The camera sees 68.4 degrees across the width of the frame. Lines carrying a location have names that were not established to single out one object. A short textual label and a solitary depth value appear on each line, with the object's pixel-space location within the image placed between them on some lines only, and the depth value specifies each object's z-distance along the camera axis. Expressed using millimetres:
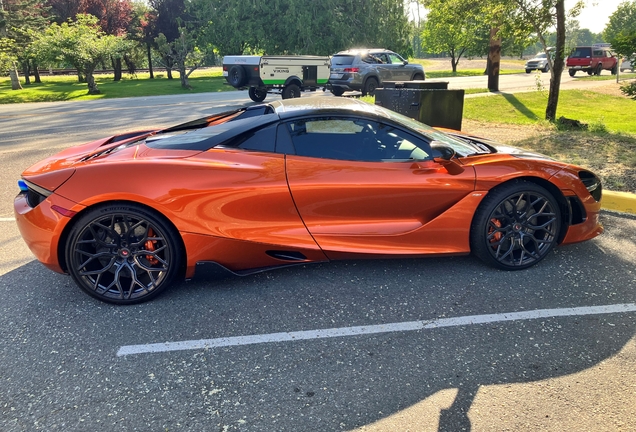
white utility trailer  16078
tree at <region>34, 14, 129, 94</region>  22422
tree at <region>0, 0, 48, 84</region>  25062
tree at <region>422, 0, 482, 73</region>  11418
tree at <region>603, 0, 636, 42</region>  58600
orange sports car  3287
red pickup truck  33969
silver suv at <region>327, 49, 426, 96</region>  17344
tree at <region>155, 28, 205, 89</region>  26891
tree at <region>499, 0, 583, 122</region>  10195
